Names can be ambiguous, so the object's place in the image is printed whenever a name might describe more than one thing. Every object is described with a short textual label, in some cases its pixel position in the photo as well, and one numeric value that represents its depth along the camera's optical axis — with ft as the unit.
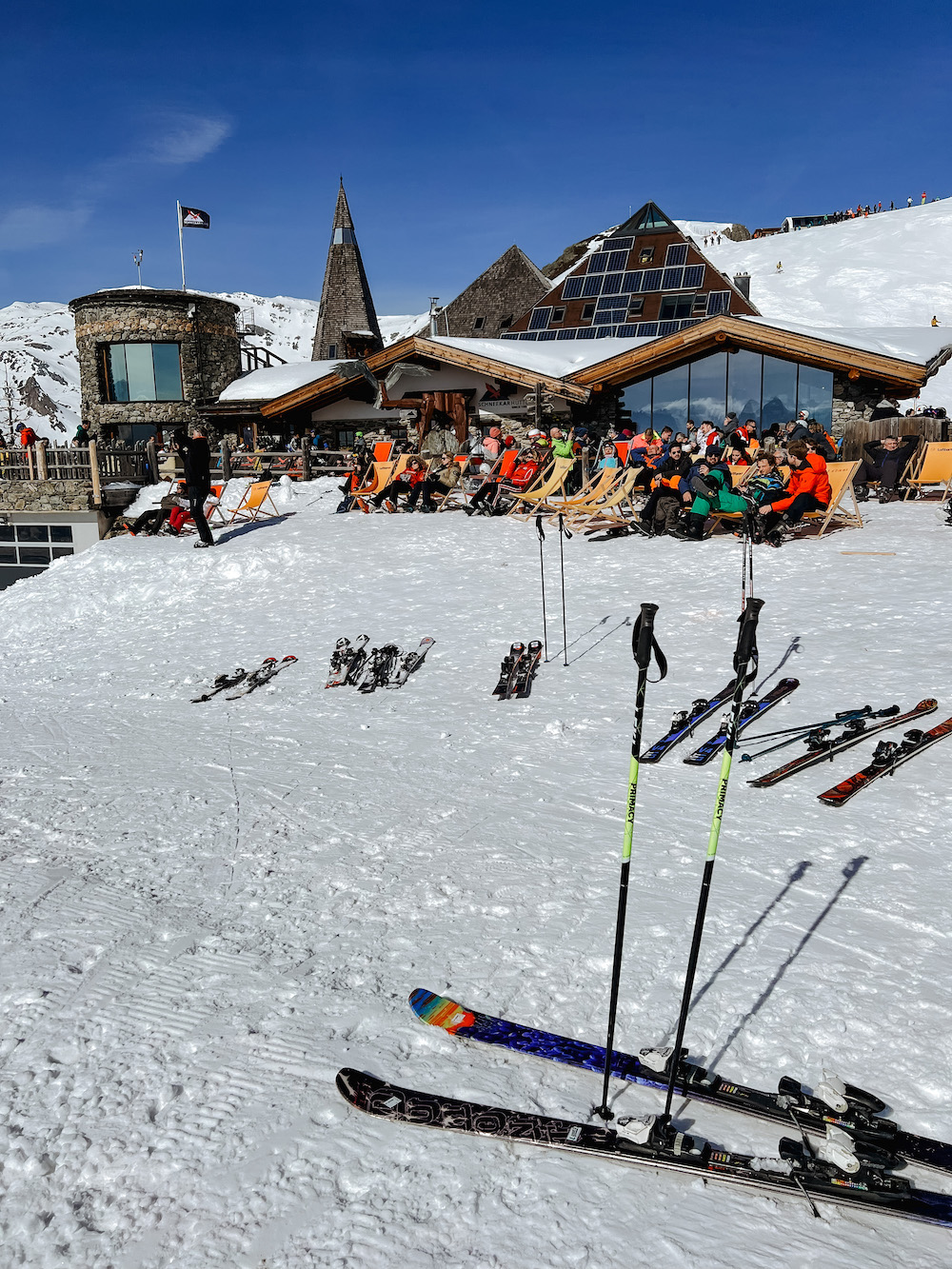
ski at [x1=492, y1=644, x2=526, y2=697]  24.32
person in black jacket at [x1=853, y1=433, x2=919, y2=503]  44.75
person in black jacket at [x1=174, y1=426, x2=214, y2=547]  42.98
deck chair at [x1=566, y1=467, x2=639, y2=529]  40.93
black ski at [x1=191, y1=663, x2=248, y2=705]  27.12
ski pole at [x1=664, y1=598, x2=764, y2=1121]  8.91
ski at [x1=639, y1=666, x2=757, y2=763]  19.07
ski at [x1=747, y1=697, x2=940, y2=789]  17.28
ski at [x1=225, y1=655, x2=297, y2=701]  27.22
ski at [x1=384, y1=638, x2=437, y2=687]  26.32
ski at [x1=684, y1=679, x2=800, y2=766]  18.62
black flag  108.99
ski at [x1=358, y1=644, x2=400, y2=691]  26.20
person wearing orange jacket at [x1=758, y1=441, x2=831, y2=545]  35.40
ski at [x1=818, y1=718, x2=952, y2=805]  16.22
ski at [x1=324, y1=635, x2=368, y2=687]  27.13
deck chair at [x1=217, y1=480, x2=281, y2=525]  48.73
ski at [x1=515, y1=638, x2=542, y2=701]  24.11
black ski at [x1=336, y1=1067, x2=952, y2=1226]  7.79
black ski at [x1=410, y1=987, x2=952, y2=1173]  8.28
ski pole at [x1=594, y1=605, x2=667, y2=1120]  8.82
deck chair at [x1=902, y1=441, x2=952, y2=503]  44.25
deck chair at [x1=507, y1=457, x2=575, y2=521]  44.16
